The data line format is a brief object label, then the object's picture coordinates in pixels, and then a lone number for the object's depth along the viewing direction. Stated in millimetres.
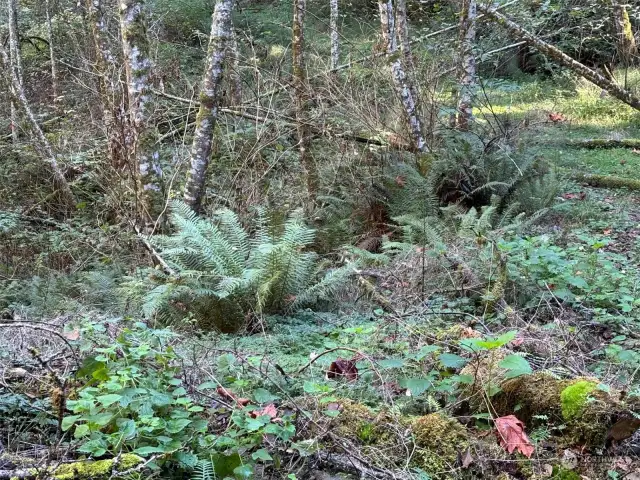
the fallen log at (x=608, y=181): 8516
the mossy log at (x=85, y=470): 1960
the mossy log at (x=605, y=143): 11047
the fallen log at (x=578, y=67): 7203
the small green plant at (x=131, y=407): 2105
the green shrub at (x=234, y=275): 4809
